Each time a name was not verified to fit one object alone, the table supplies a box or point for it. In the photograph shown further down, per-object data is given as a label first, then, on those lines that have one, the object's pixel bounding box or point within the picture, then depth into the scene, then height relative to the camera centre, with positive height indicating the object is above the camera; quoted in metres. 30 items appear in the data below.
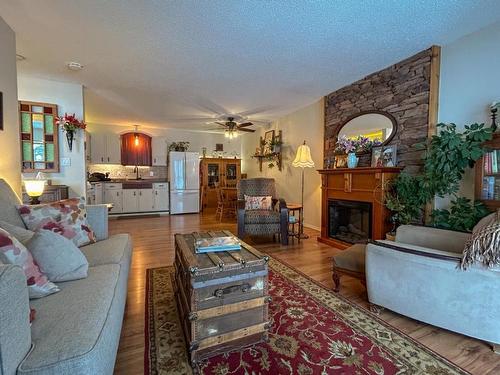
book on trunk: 1.64 -0.47
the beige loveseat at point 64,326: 0.71 -0.57
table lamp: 2.83 -0.13
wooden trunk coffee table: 1.35 -0.72
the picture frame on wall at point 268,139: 6.04 +0.95
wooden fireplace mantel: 3.01 -0.17
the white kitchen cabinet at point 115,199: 6.00 -0.56
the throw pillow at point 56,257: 1.26 -0.43
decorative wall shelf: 5.76 +0.53
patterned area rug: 1.34 -1.03
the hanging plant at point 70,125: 3.54 +0.75
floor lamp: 4.12 +0.31
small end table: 3.85 -0.72
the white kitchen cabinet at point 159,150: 6.86 +0.73
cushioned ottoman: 2.04 -0.74
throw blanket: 1.39 -0.40
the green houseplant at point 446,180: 2.17 -0.02
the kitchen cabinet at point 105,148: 6.26 +0.71
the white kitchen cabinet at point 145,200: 6.33 -0.61
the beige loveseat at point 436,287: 1.45 -0.71
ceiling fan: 4.95 +1.00
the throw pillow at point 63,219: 1.76 -0.32
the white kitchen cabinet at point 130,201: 6.16 -0.62
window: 3.54 +0.57
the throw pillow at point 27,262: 1.06 -0.40
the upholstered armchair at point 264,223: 3.68 -0.69
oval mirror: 3.18 +0.72
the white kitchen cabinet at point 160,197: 6.48 -0.55
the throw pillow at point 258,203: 4.12 -0.44
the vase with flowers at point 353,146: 3.37 +0.44
